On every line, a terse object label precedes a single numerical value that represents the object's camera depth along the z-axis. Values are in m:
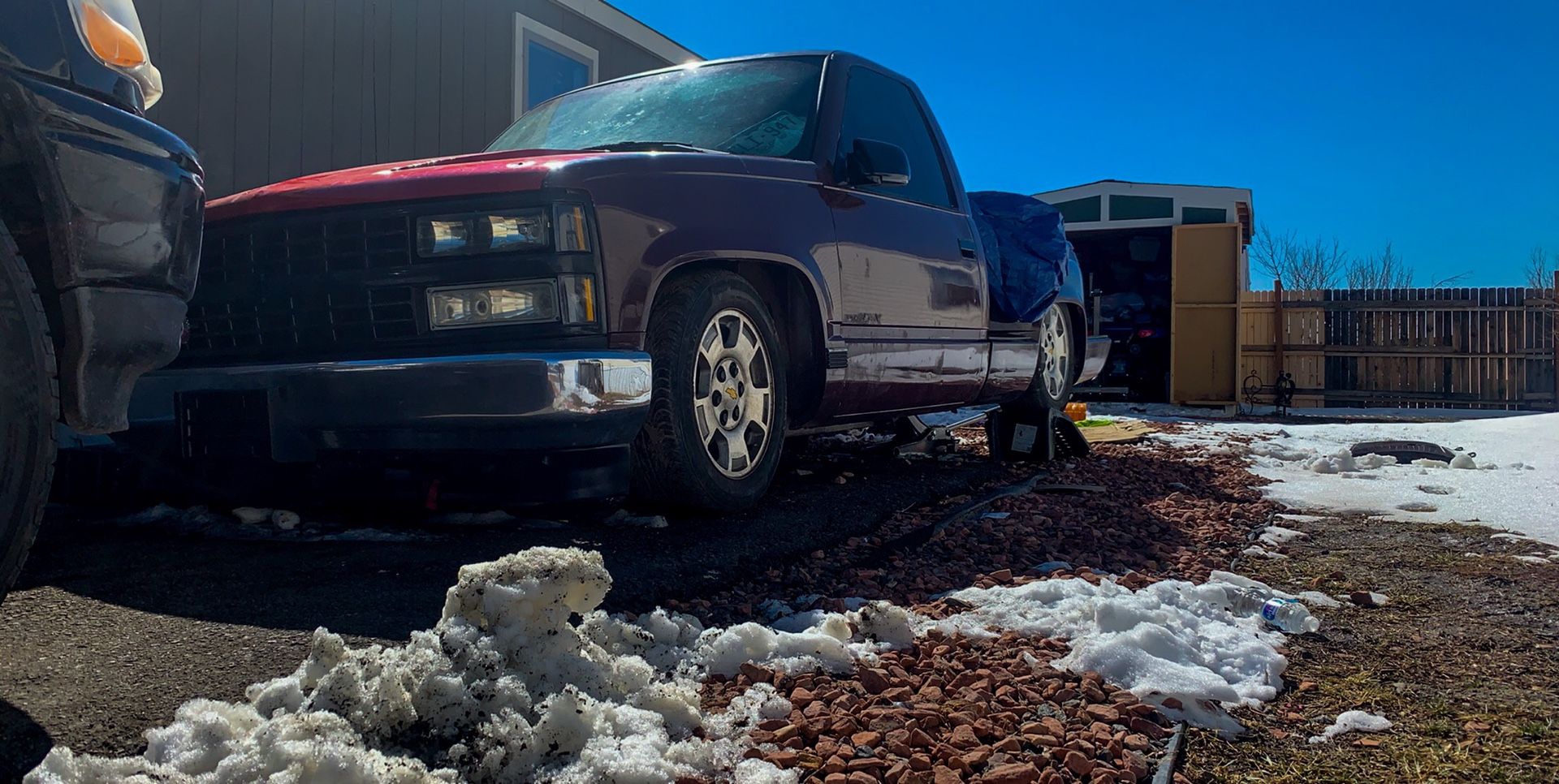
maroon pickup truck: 3.27
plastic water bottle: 2.99
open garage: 14.23
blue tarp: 6.07
